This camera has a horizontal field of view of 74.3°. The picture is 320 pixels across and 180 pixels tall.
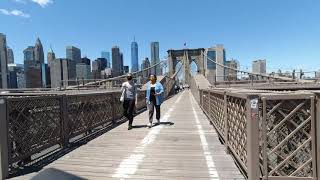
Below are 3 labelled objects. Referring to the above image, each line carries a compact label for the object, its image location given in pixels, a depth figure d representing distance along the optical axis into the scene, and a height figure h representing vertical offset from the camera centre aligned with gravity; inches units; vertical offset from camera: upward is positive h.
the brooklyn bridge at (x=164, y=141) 104.2 -41.9
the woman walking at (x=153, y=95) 246.4 -12.2
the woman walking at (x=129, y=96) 237.0 -12.6
